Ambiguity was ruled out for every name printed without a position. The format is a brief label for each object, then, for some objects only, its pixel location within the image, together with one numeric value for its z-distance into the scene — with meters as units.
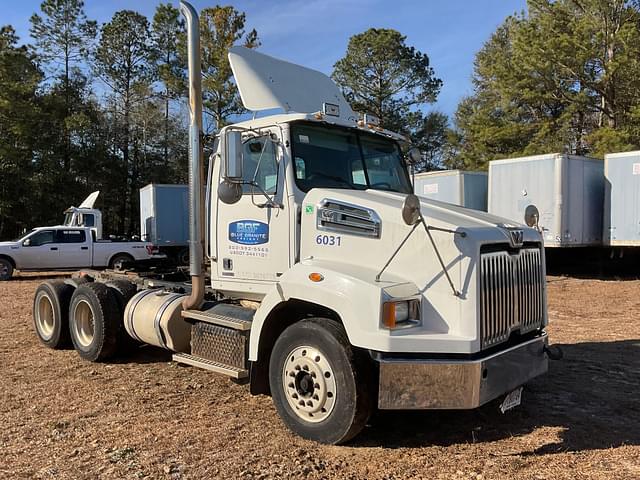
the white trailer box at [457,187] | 18.12
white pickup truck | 17.05
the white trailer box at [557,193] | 15.20
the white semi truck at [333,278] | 3.84
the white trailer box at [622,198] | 15.00
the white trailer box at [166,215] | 21.03
